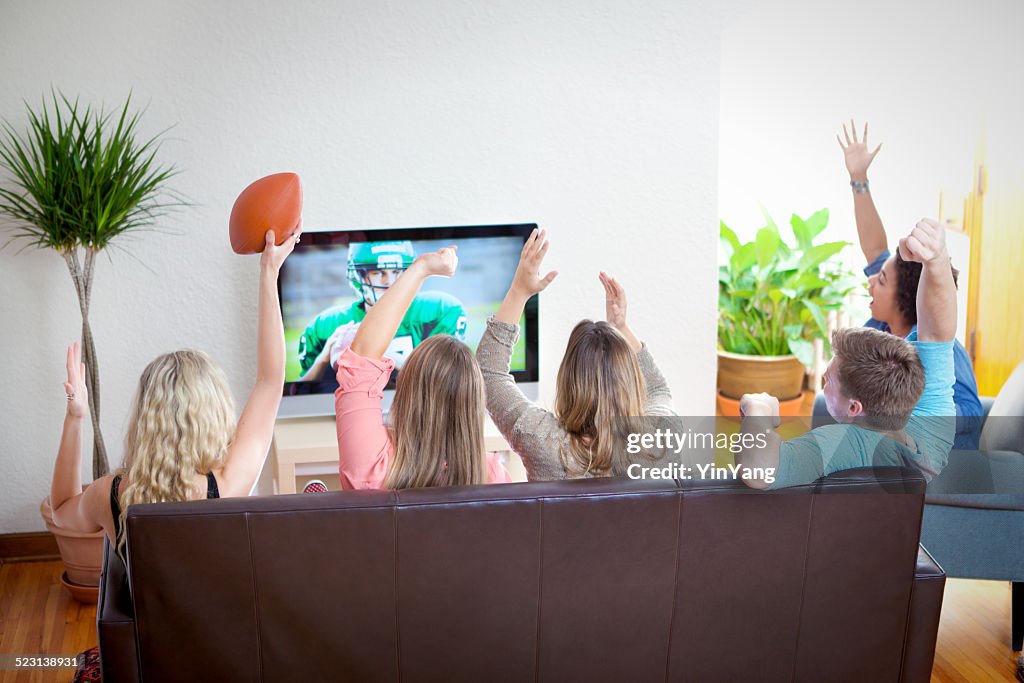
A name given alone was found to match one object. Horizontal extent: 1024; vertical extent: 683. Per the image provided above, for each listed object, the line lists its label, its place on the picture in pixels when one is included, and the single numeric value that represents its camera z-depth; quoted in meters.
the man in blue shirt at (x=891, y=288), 2.83
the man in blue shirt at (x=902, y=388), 2.11
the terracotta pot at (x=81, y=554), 3.10
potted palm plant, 2.97
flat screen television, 3.48
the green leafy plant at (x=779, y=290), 4.86
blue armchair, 2.84
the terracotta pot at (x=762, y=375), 4.95
